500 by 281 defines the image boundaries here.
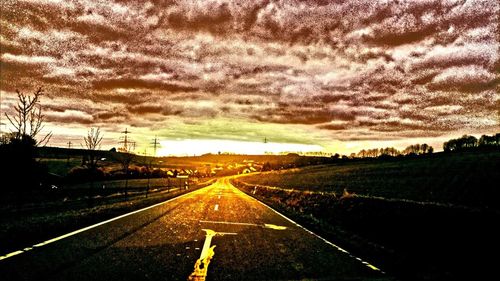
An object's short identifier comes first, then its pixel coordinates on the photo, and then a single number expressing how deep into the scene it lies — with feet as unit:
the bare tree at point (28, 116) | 74.69
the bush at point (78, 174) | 226.38
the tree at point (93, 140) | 106.03
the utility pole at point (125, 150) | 190.23
